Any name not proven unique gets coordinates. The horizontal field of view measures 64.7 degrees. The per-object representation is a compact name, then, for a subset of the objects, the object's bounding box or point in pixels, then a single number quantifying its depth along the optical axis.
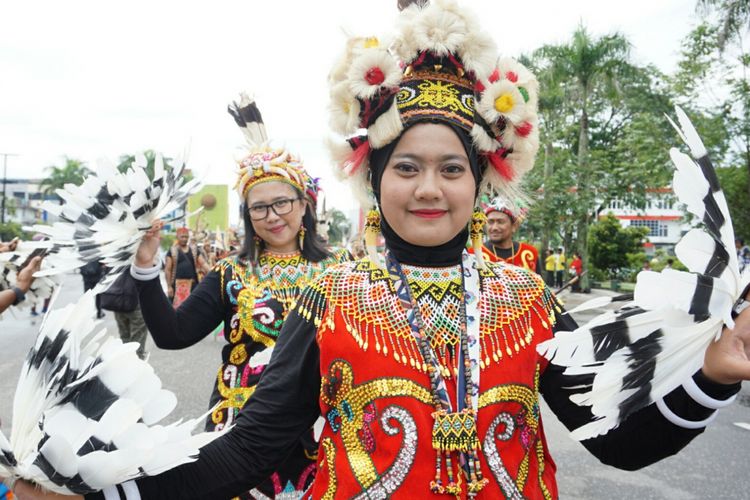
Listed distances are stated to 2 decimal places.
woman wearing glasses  2.74
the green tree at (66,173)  60.09
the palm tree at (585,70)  17.84
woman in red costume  1.36
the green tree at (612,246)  27.05
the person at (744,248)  13.83
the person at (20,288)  3.58
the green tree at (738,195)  17.28
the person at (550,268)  20.69
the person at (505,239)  6.27
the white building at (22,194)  68.23
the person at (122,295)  2.79
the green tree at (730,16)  14.15
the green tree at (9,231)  39.19
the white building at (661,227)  62.88
